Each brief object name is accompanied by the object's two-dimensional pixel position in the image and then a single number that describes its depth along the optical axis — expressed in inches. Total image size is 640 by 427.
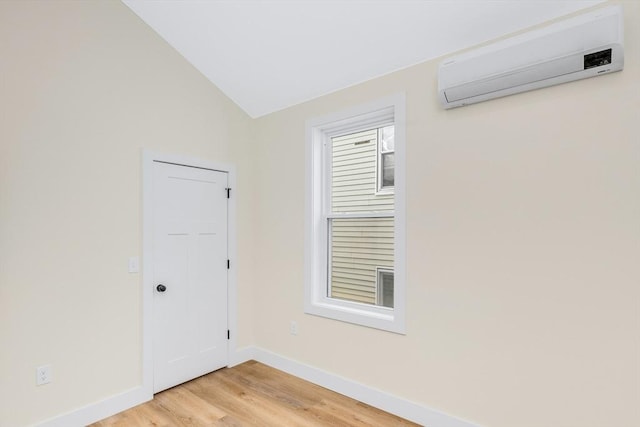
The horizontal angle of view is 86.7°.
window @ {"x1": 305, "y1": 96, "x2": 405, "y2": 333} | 102.6
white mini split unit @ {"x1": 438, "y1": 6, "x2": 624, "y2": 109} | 67.7
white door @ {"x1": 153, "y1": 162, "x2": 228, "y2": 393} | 114.3
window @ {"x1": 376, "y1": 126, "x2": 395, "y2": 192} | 112.3
